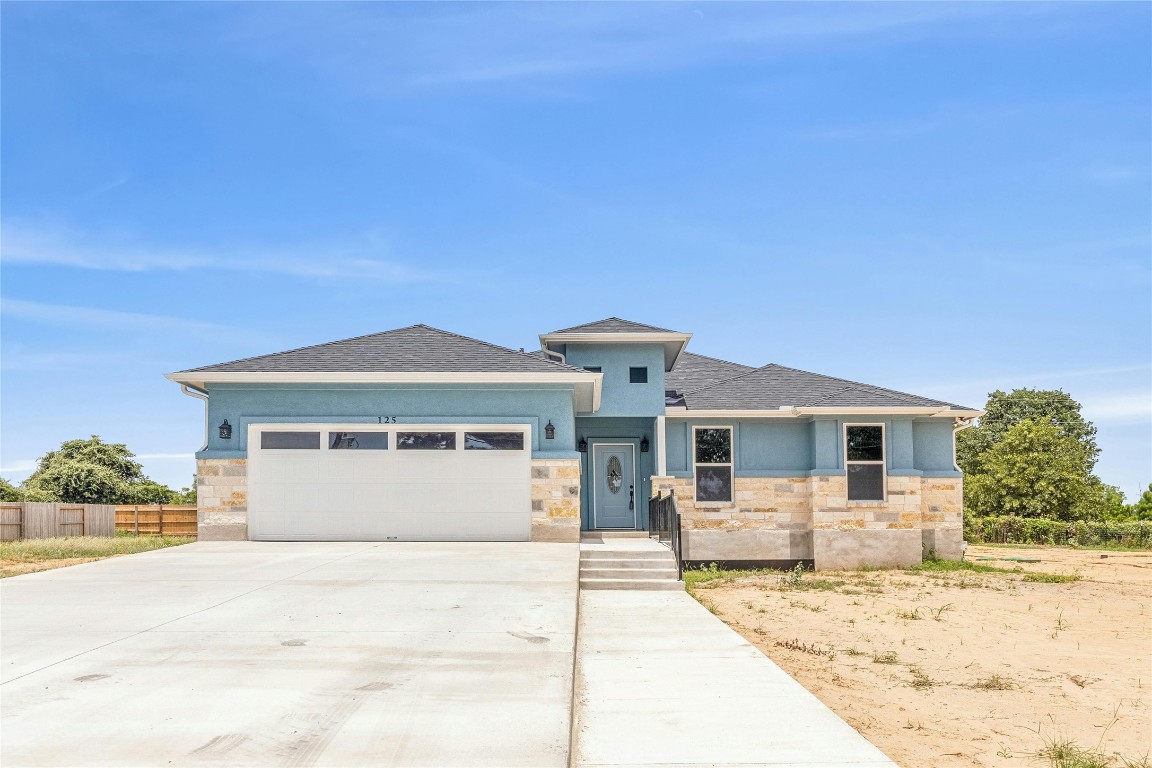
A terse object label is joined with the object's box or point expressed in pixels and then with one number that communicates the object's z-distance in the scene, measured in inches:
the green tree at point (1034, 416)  1766.7
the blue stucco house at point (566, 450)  636.7
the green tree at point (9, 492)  1259.6
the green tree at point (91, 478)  1245.1
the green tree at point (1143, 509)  1376.7
